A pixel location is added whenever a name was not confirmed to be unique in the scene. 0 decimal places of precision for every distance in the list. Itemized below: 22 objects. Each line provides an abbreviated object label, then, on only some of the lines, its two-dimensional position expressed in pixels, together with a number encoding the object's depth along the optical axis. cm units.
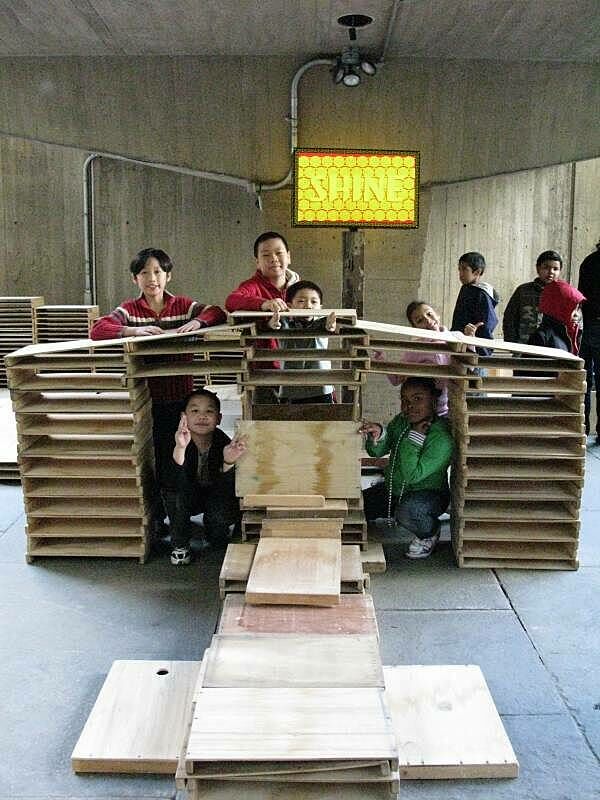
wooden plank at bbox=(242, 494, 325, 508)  517
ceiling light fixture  836
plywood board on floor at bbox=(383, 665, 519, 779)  323
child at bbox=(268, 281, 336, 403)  524
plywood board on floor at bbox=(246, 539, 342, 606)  404
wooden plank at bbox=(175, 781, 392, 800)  290
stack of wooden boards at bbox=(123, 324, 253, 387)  519
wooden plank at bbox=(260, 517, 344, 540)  501
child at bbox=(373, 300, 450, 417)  606
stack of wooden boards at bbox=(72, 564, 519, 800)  290
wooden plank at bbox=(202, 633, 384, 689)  333
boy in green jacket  538
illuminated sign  812
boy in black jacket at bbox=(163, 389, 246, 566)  530
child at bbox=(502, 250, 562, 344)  843
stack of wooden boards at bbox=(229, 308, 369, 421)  511
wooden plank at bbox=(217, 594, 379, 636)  381
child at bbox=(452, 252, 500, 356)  759
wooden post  907
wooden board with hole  328
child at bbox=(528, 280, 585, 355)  796
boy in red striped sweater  538
